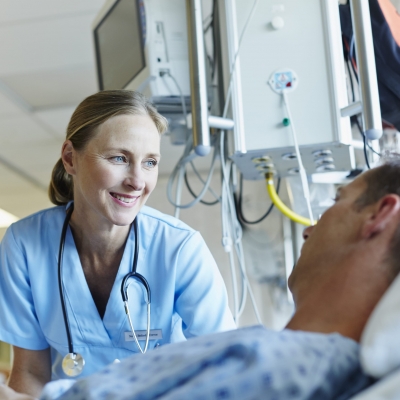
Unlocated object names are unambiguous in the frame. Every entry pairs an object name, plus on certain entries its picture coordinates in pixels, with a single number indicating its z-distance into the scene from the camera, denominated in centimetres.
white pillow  61
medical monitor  205
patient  60
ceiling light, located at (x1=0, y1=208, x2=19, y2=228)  582
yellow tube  194
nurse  135
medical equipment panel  166
